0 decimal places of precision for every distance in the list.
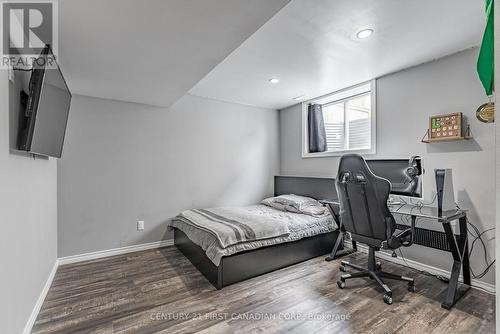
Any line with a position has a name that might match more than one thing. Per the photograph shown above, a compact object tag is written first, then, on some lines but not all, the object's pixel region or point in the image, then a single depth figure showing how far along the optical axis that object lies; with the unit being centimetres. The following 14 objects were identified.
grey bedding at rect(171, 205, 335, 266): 236
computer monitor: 243
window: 331
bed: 233
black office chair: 206
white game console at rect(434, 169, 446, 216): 217
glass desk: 201
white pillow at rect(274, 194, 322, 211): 349
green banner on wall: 90
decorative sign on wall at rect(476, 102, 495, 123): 211
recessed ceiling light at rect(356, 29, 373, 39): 204
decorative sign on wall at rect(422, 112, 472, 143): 233
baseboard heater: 243
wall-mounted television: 142
